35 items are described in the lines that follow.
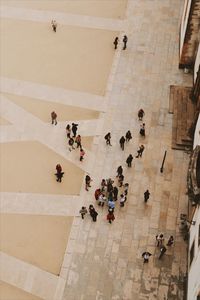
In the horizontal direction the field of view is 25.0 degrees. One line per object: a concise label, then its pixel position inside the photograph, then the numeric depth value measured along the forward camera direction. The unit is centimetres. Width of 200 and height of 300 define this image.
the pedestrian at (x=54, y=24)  3645
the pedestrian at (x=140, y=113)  2998
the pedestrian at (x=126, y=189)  2611
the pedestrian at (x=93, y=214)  2503
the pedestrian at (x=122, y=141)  2824
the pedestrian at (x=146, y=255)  2357
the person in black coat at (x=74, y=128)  2897
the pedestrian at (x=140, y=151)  2780
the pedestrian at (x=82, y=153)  2786
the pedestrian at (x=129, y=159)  2725
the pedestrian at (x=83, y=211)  2531
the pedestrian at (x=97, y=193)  2569
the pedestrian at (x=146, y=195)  2562
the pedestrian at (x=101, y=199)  2566
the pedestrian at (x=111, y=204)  2523
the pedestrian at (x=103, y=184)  2609
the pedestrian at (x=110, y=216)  2511
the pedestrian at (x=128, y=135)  2869
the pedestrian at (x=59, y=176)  2695
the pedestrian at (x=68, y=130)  2904
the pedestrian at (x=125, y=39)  3481
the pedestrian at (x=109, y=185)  2583
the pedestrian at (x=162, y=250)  2368
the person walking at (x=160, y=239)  2392
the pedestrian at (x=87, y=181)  2620
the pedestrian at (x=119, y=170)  2655
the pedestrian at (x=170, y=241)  2395
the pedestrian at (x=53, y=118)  2969
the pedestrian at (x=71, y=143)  2867
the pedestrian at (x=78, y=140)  2843
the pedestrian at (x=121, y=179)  2666
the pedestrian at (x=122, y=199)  2562
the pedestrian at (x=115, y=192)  2559
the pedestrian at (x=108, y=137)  2846
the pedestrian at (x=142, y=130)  2920
